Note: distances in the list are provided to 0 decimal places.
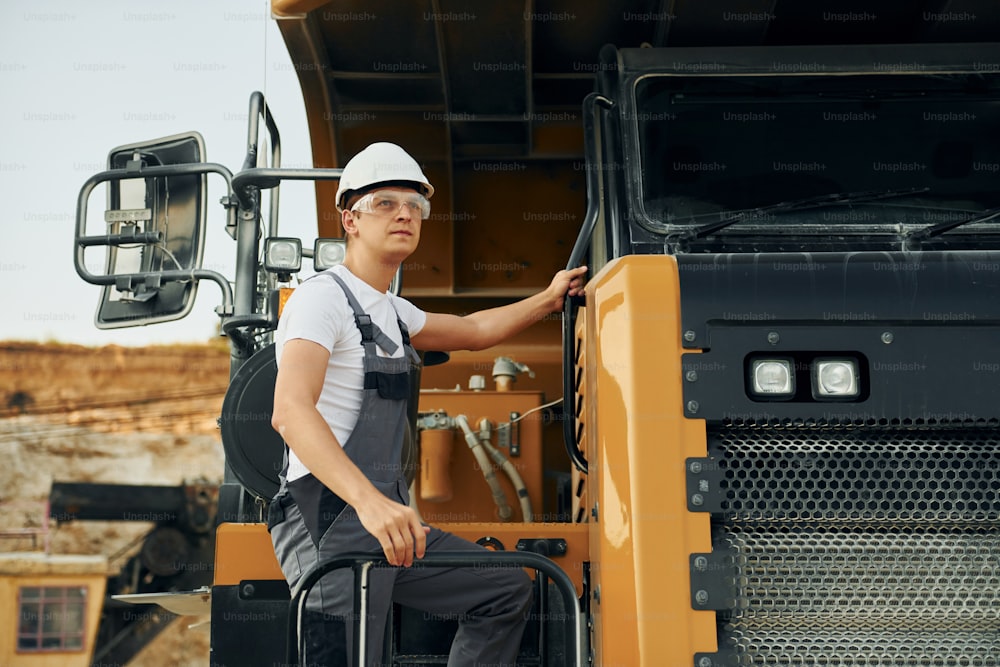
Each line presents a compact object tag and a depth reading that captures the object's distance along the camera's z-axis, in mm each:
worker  2471
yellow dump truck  2590
